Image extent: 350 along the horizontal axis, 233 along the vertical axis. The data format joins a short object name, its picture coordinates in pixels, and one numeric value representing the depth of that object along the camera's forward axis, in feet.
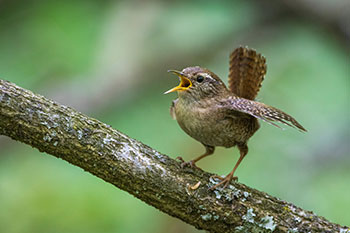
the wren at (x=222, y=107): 22.50
